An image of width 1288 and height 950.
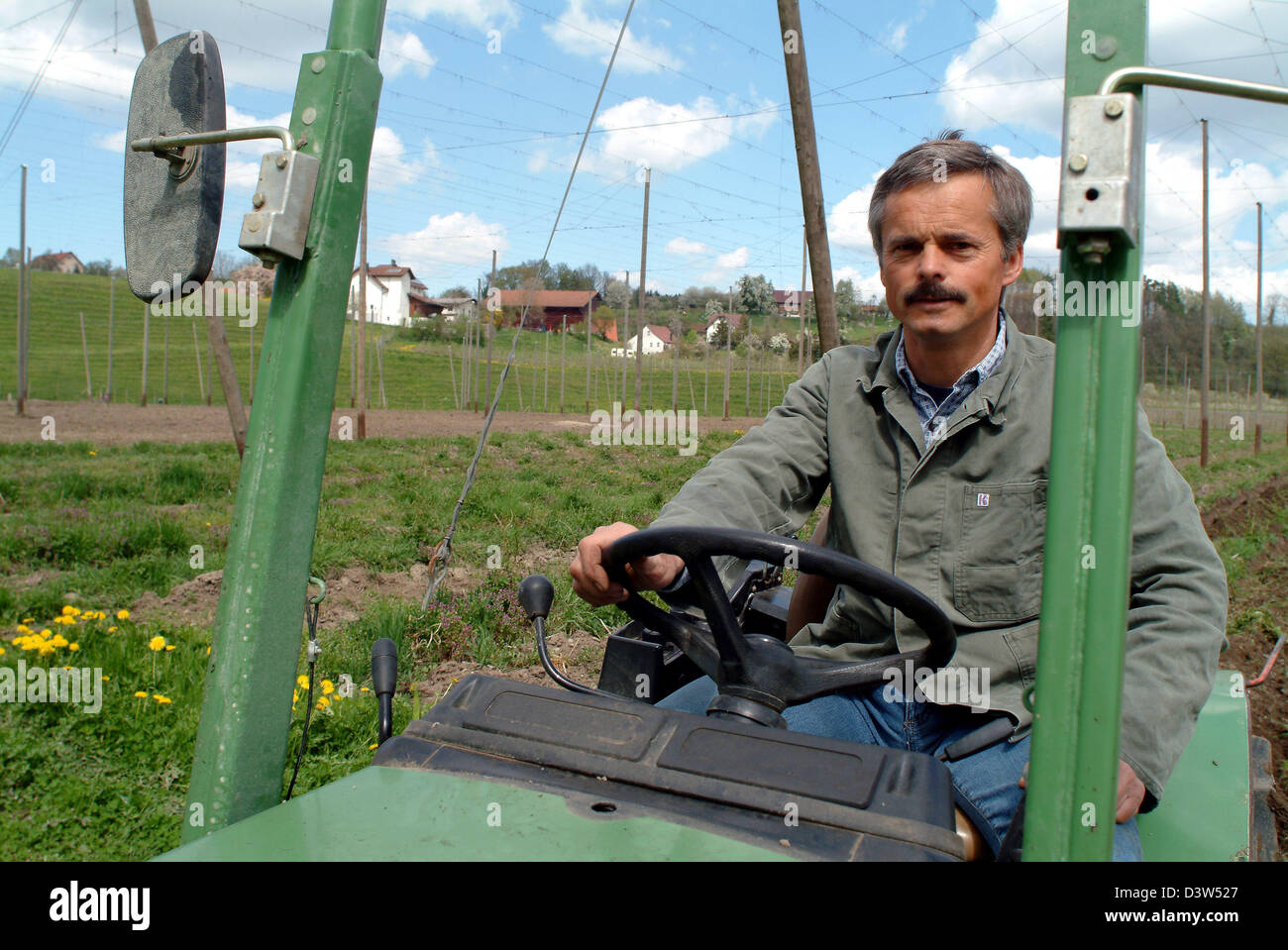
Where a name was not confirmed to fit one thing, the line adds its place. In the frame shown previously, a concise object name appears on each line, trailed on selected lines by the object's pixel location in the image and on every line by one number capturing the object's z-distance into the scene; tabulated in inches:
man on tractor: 64.7
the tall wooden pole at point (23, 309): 560.7
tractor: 36.5
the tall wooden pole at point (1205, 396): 685.9
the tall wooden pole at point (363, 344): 499.2
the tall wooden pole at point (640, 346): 768.3
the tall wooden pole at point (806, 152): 206.8
